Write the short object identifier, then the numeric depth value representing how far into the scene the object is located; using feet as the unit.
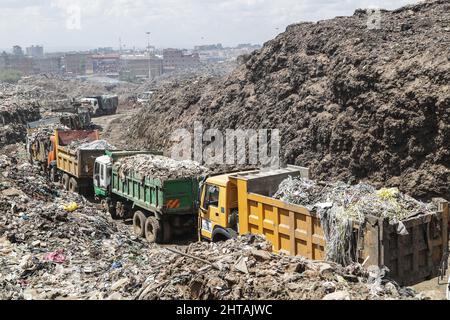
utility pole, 533.55
